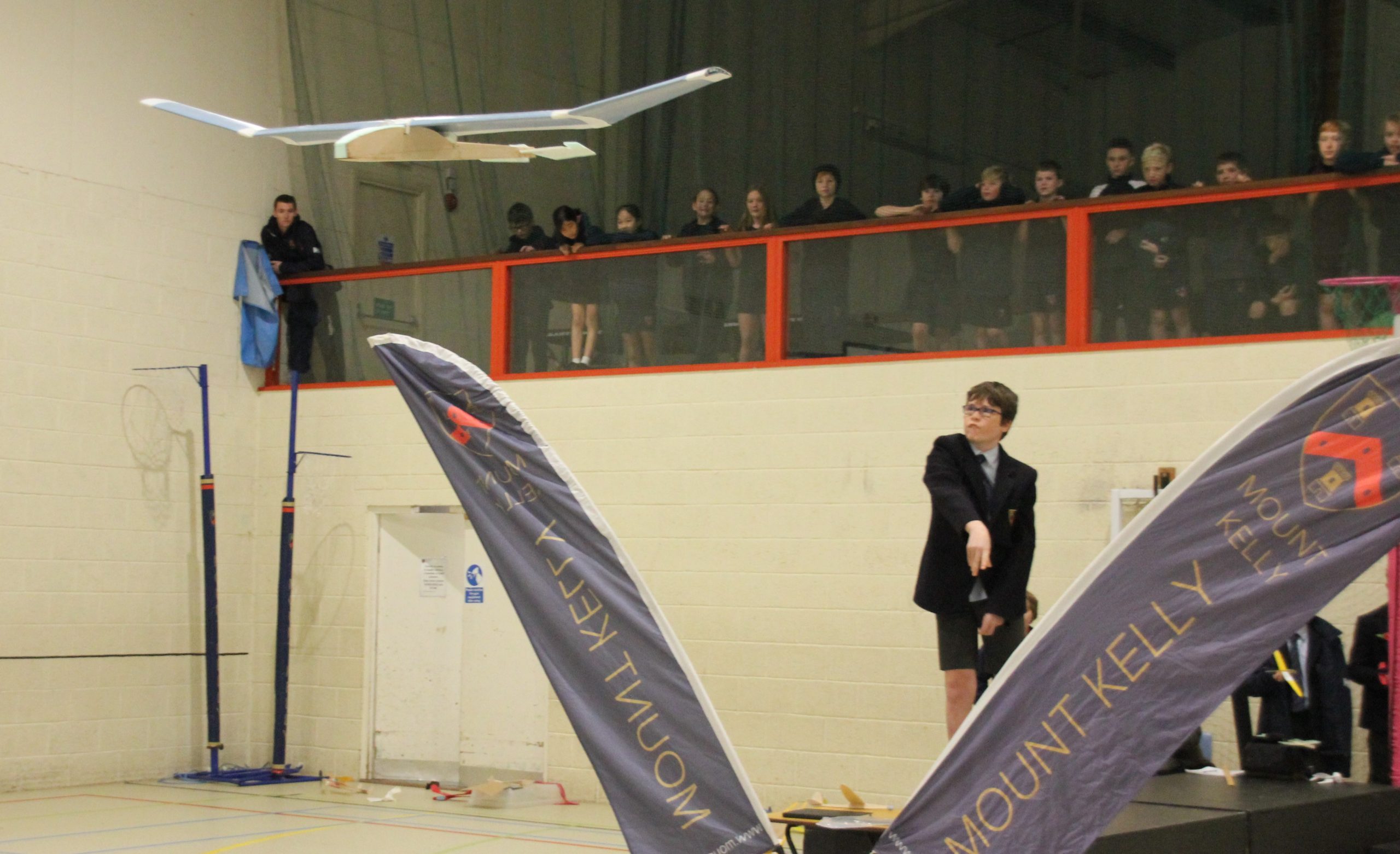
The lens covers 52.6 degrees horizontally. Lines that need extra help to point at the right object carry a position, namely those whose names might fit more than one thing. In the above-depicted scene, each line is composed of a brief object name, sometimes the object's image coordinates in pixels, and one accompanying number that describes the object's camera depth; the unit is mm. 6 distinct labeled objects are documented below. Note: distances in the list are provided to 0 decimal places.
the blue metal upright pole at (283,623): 9188
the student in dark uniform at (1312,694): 6020
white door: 8664
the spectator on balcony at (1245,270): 6602
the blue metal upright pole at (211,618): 9086
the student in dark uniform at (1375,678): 6016
